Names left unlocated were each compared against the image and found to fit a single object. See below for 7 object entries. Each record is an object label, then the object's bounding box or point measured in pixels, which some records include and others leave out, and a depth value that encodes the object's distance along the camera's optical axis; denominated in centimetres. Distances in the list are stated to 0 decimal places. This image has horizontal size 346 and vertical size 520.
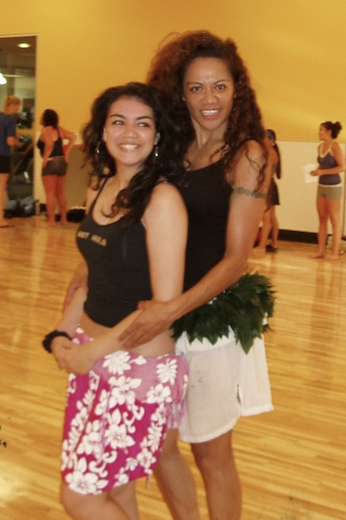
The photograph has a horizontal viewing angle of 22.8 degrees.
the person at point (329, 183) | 1011
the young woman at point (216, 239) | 234
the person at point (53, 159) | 1180
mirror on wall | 1431
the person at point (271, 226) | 1031
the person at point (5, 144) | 1121
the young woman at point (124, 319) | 208
